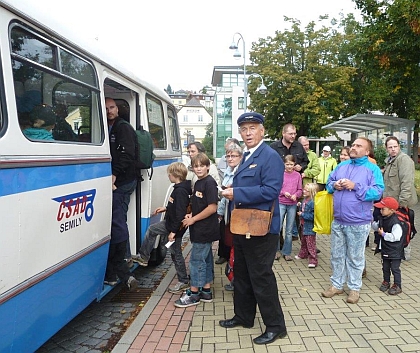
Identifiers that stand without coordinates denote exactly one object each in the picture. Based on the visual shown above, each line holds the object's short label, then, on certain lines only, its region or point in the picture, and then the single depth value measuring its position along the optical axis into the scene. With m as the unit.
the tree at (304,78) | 29.36
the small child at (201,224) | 4.46
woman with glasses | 4.80
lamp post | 20.36
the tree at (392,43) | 9.98
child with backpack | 4.85
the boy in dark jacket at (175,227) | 4.68
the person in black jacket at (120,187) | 4.38
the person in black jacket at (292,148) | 6.56
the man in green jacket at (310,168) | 7.30
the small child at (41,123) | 2.80
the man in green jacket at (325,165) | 8.48
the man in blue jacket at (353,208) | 4.42
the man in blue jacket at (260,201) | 3.54
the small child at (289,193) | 6.16
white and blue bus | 2.52
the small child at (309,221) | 6.01
